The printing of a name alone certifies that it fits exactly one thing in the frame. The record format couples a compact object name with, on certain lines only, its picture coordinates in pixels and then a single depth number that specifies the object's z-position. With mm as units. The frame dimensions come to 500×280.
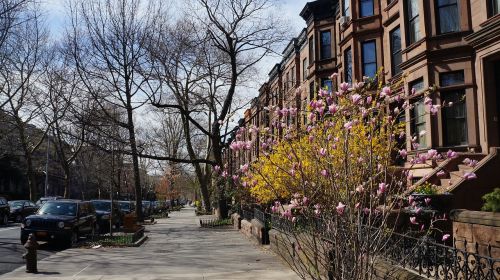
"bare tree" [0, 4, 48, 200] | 32000
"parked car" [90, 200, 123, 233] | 25594
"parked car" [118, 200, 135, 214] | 34712
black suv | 17875
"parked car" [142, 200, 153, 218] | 43666
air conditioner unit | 25797
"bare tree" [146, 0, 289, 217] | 29250
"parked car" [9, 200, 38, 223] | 34250
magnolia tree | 5344
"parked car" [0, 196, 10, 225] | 30750
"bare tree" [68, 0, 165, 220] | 27438
